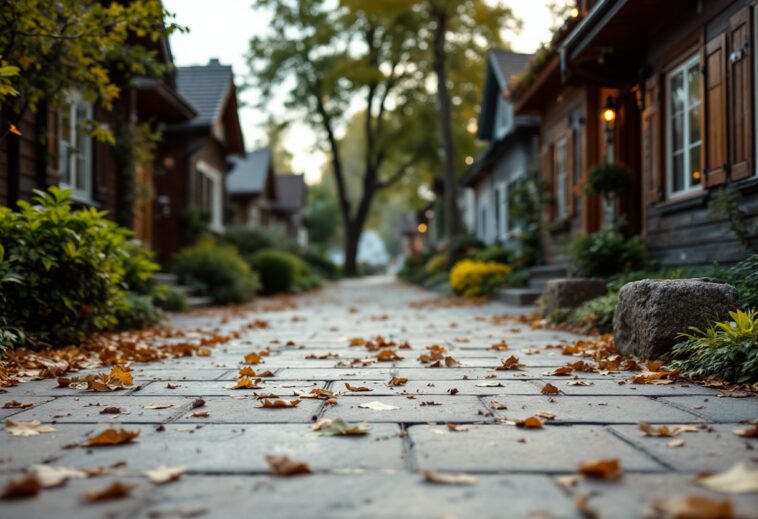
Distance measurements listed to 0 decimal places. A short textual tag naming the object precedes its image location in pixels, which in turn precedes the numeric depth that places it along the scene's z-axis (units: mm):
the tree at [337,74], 25797
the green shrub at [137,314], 6809
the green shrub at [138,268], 7316
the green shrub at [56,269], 4887
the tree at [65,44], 5359
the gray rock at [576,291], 7211
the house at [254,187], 28359
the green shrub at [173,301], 9331
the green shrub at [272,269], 16062
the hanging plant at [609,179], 8438
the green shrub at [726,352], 3486
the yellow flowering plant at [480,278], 12666
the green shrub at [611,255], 7832
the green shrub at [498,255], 14422
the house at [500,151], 14898
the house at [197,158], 14523
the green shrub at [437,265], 19739
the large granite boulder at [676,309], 4176
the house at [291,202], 40344
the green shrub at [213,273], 11844
